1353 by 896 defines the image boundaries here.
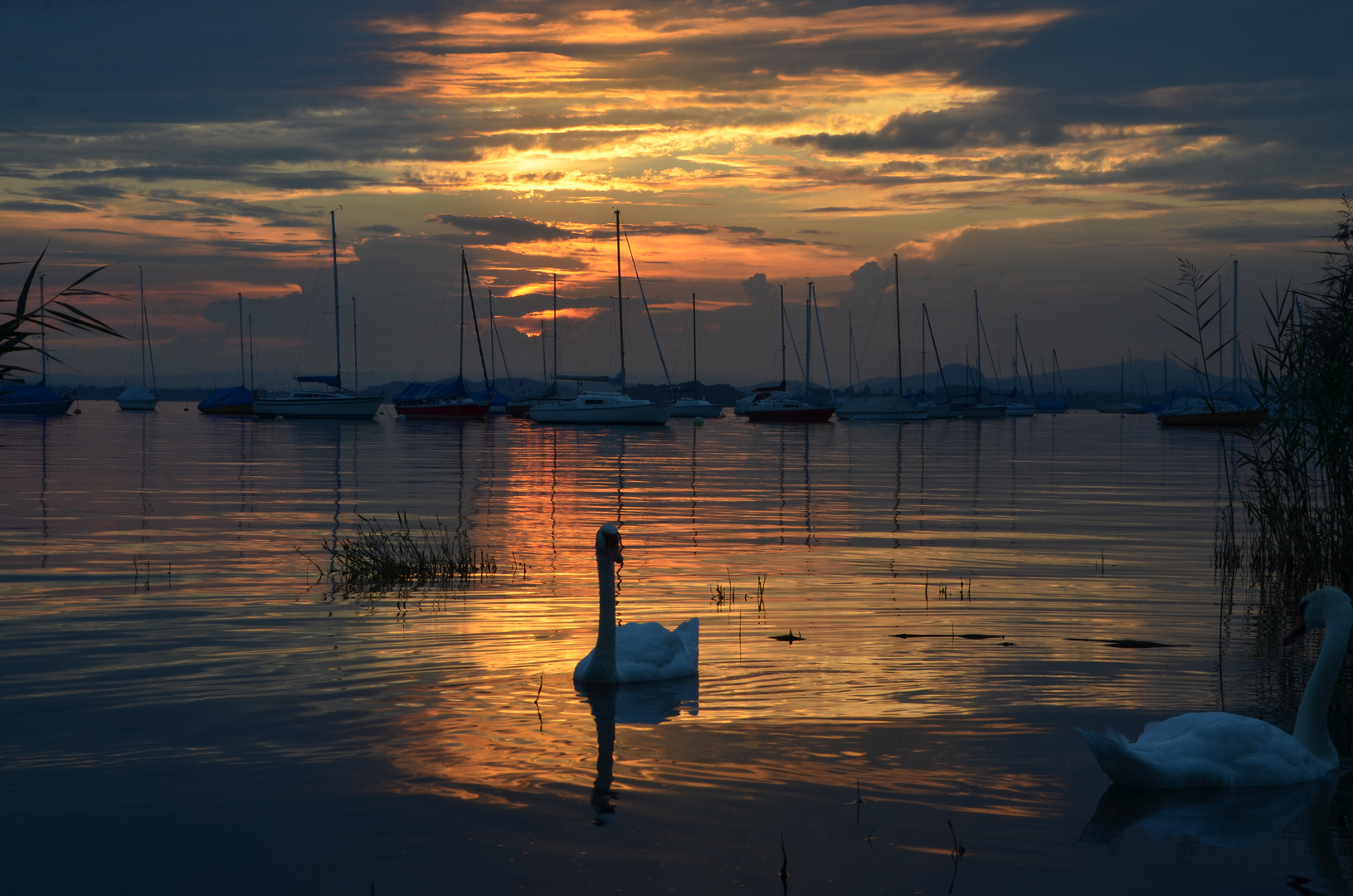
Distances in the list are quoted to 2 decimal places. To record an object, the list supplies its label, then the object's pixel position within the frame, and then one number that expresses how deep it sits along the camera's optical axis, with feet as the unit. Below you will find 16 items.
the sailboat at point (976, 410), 410.72
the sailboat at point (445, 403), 338.75
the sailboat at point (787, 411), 342.23
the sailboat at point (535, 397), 317.83
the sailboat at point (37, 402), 350.89
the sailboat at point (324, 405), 313.53
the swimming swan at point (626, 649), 32.04
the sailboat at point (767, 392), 379.35
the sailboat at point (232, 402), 398.83
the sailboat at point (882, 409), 340.18
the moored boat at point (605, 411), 284.76
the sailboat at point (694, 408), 400.96
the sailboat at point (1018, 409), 485.97
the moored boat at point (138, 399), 459.73
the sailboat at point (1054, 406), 611.51
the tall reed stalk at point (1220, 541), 42.93
